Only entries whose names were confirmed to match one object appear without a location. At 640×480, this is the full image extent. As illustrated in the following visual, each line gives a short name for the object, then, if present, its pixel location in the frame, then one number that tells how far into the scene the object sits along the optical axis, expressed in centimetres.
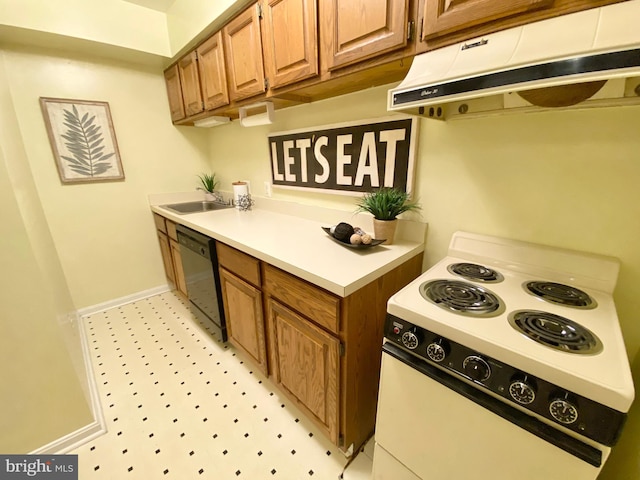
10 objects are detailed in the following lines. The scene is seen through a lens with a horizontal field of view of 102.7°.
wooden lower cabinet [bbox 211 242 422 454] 98
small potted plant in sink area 269
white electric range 53
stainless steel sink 246
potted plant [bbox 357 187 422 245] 117
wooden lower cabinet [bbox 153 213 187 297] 221
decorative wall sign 124
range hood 52
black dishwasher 163
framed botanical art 197
